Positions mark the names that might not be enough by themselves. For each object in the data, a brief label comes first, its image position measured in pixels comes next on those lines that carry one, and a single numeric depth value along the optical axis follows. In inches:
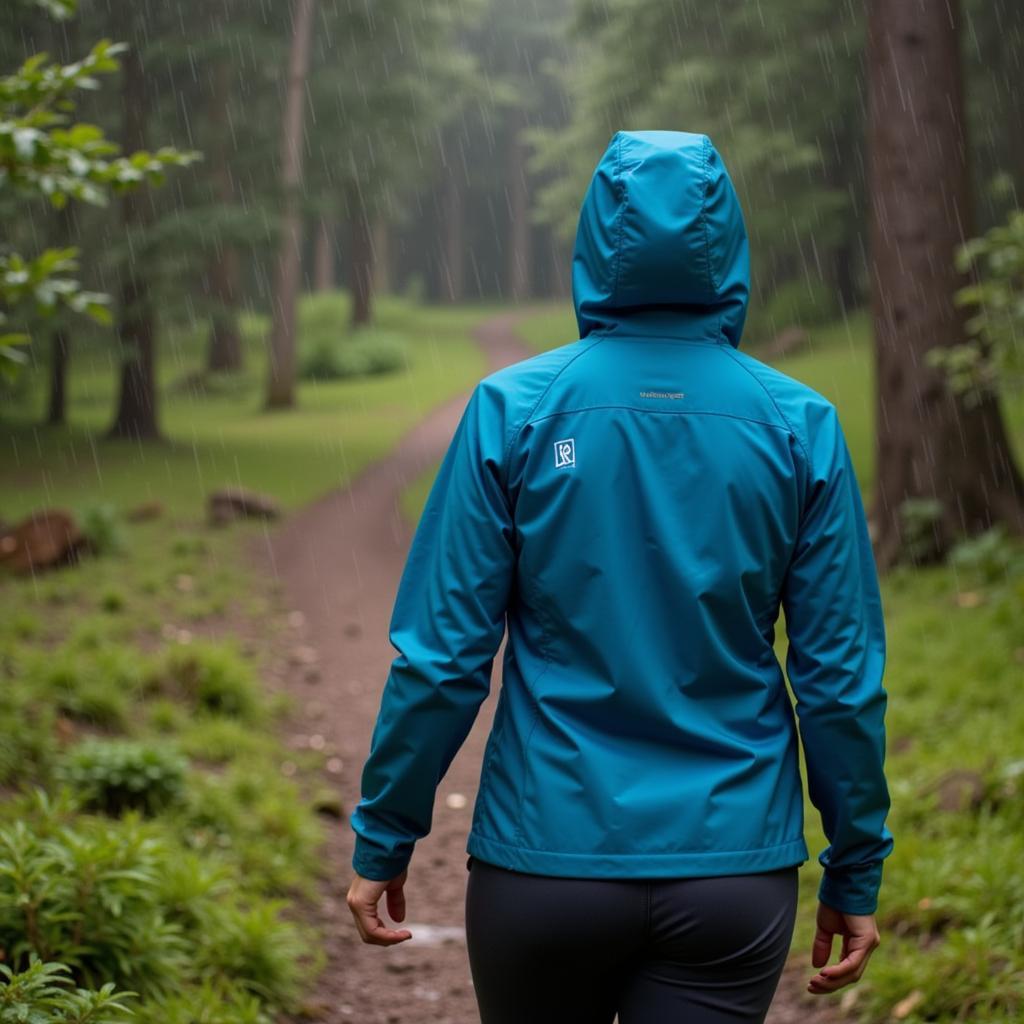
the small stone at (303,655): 410.8
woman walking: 87.0
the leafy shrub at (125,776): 232.8
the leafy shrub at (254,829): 231.0
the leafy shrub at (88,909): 155.5
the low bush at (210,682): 322.7
